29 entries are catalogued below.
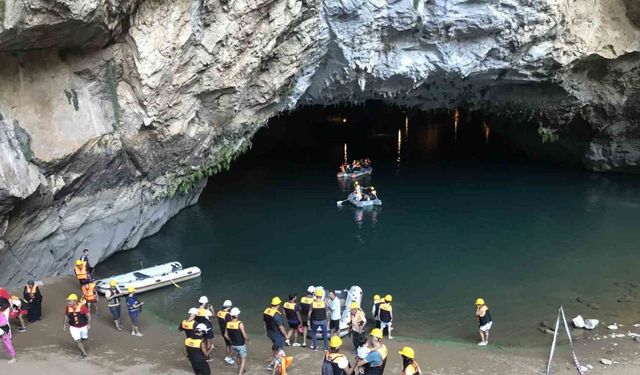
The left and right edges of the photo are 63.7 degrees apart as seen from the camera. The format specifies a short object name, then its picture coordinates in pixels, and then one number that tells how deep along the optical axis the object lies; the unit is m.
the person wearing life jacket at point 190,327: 11.05
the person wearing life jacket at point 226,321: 11.73
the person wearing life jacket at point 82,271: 16.47
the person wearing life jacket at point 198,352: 10.77
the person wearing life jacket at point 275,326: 11.59
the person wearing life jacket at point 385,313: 13.87
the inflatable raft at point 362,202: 27.78
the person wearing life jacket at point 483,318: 13.84
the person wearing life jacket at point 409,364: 8.45
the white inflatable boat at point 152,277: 17.39
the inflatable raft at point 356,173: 34.22
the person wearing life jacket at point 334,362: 8.90
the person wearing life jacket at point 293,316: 13.01
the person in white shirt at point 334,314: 13.61
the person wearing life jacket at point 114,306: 14.42
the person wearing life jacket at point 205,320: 11.79
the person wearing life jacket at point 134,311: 14.17
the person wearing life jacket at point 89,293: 14.60
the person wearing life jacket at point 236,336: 11.30
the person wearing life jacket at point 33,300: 14.14
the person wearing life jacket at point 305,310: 13.00
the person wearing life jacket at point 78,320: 12.16
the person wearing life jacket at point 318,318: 12.62
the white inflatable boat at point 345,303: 14.28
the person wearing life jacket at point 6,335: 11.89
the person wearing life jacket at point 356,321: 12.38
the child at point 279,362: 11.34
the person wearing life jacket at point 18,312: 13.46
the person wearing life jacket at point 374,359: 8.90
